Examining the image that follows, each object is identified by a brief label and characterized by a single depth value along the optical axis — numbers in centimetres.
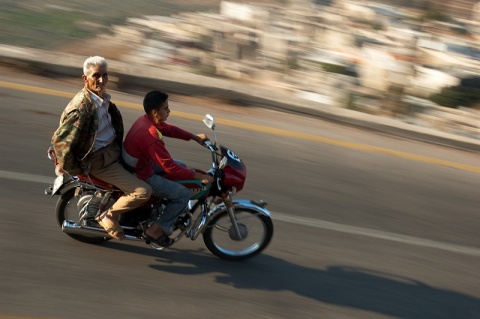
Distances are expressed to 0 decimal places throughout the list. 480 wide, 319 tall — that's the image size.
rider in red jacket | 595
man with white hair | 577
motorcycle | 632
